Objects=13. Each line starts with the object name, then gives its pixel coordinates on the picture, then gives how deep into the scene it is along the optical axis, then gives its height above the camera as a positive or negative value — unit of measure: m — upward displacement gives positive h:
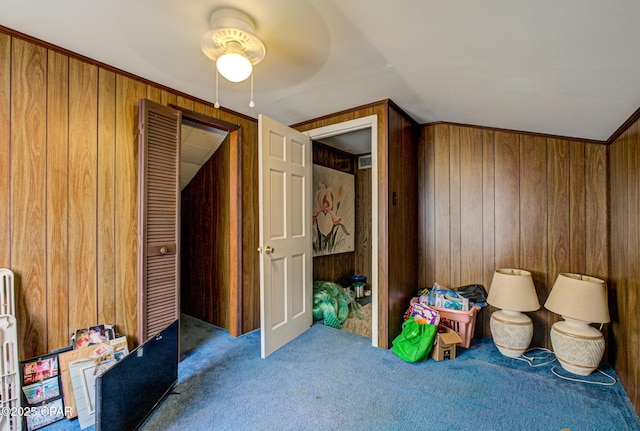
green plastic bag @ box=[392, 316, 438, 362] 2.20 -0.99
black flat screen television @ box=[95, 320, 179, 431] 1.28 -0.86
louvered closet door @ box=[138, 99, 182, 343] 1.99 +0.00
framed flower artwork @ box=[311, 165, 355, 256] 3.62 +0.08
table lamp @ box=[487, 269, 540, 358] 2.23 -0.77
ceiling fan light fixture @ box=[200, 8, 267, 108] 1.36 +0.89
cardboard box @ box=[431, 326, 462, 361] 2.25 -1.03
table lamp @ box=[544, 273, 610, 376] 1.94 -0.79
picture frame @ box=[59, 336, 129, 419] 1.60 -0.86
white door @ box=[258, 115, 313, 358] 2.31 -0.14
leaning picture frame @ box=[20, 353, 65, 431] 1.53 -0.94
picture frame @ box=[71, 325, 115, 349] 1.74 -0.73
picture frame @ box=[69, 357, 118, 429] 1.56 -0.94
